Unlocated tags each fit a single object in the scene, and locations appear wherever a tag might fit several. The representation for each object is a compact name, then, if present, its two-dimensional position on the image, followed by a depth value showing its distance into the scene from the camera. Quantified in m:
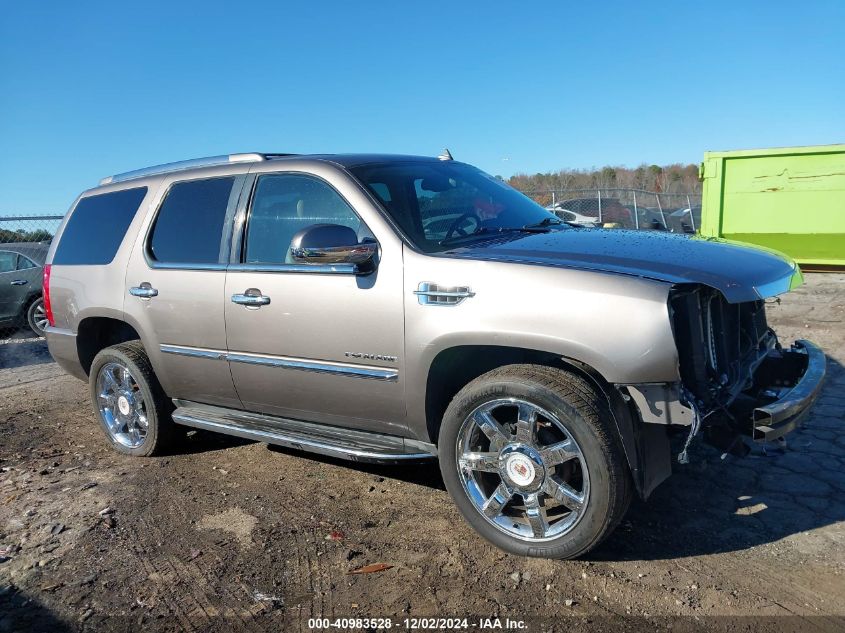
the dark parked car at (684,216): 15.24
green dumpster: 10.56
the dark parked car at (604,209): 17.31
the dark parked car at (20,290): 10.62
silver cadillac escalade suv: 2.82
